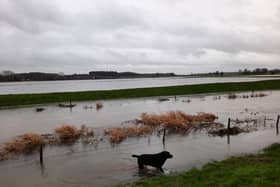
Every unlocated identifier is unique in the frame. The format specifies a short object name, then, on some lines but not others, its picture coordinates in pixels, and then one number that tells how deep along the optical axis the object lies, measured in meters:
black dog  13.84
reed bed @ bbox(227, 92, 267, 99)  58.56
